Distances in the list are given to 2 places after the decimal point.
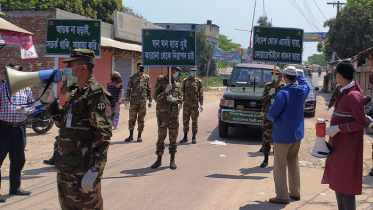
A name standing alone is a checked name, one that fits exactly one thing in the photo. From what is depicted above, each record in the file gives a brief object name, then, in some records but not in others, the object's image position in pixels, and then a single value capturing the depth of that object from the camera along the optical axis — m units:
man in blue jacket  5.47
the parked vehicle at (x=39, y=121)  11.01
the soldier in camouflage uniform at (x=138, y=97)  10.46
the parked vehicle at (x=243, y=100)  10.55
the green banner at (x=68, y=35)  7.95
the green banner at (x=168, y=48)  8.34
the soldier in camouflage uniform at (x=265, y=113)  7.80
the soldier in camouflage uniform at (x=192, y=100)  10.77
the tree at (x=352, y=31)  27.08
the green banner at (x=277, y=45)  9.38
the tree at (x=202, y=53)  52.44
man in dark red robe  4.14
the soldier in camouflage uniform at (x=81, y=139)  3.44
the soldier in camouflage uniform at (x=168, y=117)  7.59
